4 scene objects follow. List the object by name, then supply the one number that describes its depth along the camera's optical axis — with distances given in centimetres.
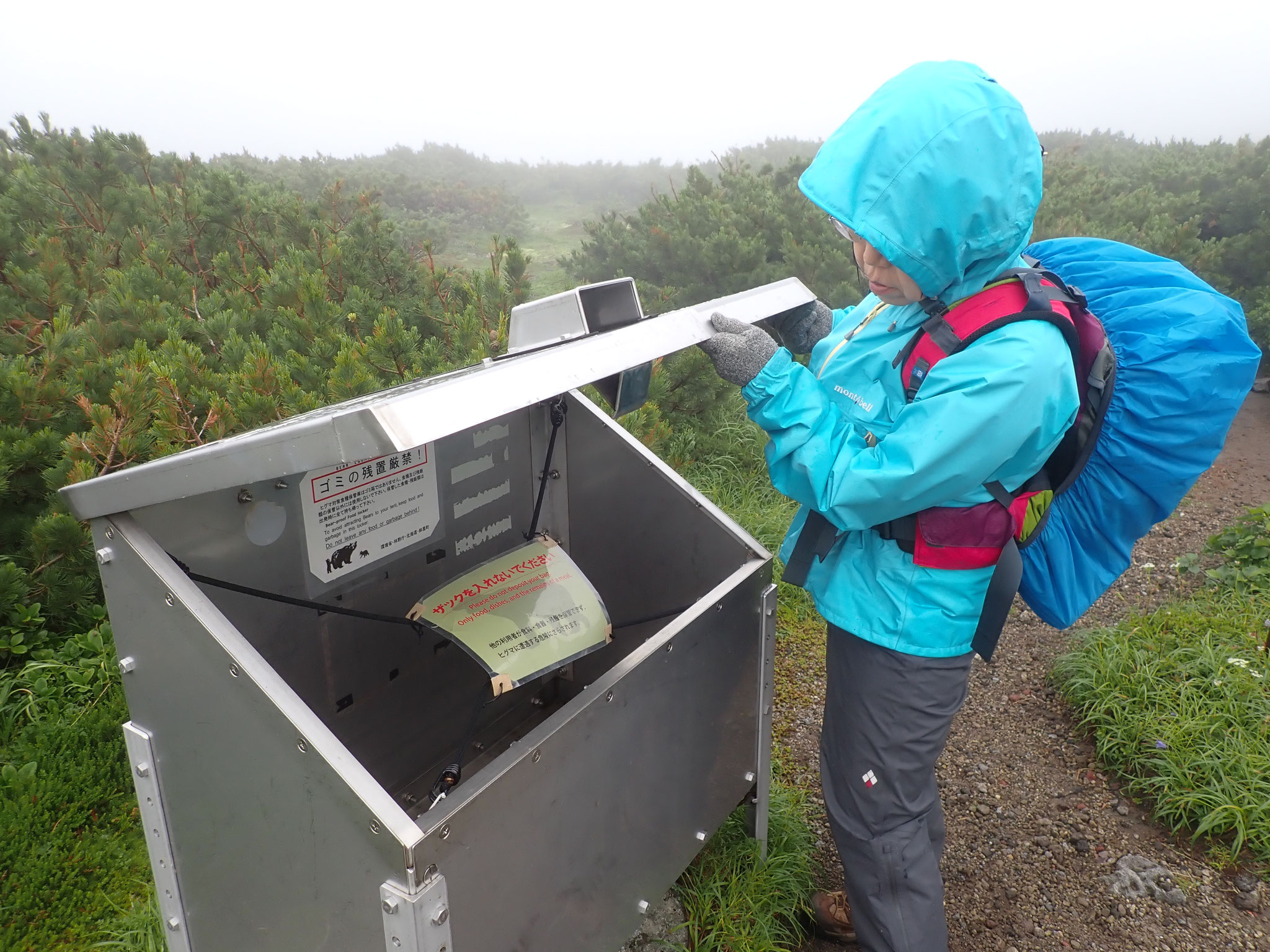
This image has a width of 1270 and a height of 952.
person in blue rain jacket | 125
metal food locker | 107
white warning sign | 156
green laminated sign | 155
